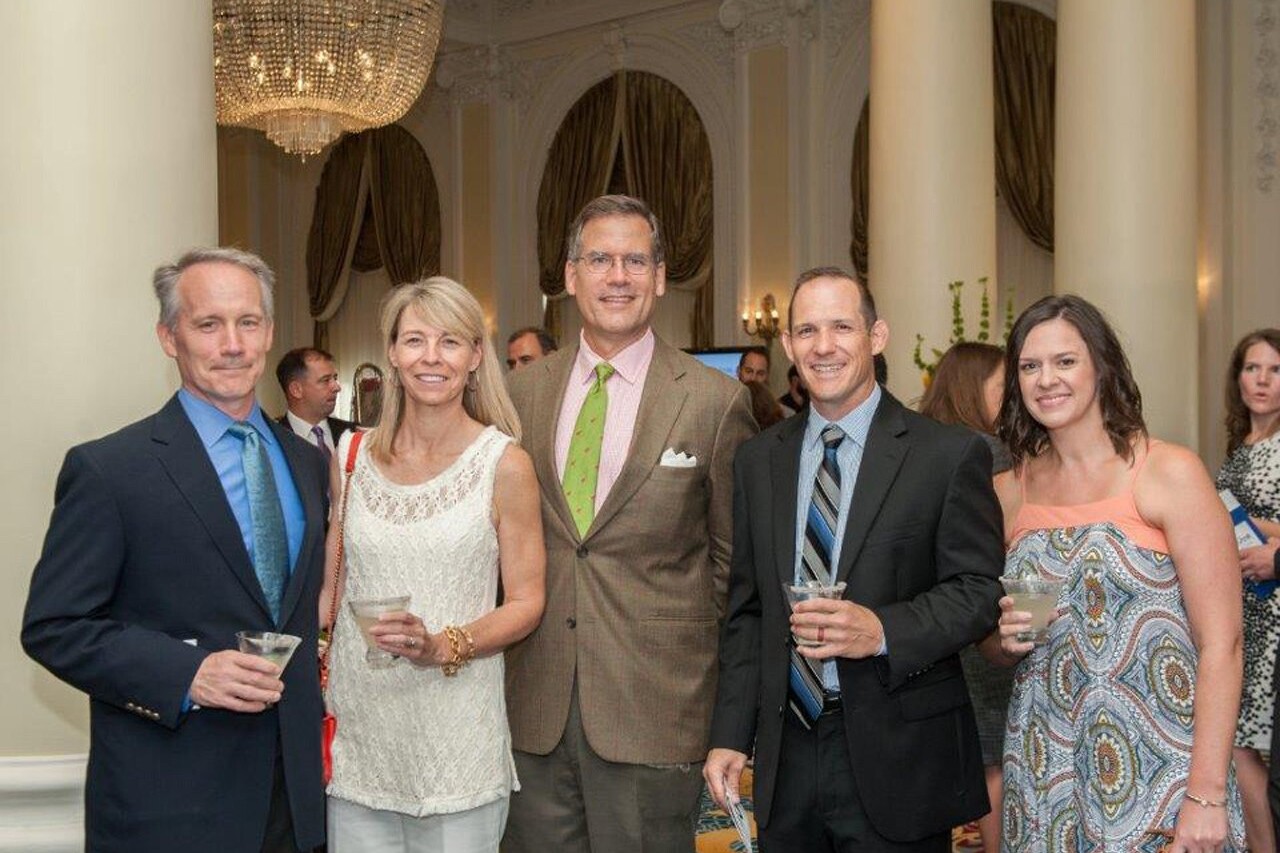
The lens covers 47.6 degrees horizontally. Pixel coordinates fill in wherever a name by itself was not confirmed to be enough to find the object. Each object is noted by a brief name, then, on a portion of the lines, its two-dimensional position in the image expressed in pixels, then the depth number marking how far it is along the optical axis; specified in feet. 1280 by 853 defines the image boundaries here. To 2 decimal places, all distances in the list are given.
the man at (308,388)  26.50
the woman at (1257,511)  15.75
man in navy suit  7.63
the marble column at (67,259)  9.82
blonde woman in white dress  9.27
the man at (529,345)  23.65
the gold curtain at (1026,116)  37.17
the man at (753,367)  34.53
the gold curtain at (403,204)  52.13
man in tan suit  10.15
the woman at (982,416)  14.21
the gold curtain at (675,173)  44.45
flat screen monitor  40.42
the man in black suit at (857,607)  9.12
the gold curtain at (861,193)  40.29
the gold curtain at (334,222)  54.19
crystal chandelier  30.40
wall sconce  41.68
